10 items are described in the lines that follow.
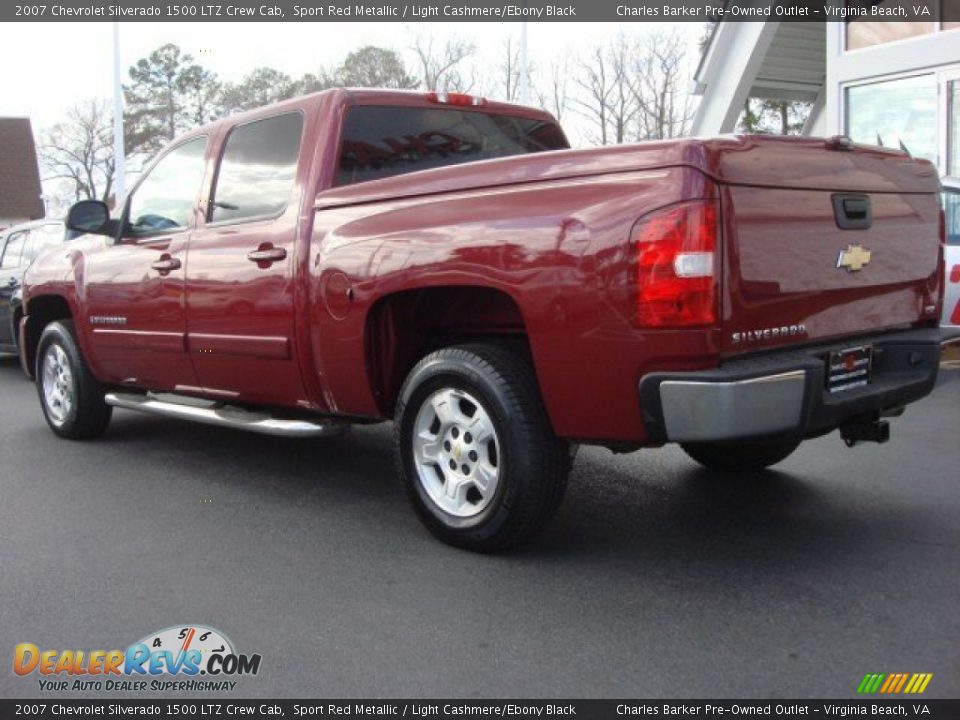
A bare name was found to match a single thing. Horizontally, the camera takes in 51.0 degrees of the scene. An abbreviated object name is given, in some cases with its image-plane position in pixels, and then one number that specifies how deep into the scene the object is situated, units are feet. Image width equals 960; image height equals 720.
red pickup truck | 11.25
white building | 42.70
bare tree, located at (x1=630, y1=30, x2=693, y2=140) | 94.02
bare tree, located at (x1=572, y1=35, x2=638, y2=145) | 96.99
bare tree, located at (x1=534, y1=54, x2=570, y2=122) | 102.42
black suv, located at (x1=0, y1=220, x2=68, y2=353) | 33.88
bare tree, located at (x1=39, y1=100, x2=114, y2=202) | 175.83
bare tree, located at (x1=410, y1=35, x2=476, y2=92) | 102.73
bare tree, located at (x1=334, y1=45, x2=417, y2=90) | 103.81
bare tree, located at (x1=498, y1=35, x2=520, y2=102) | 101.45
